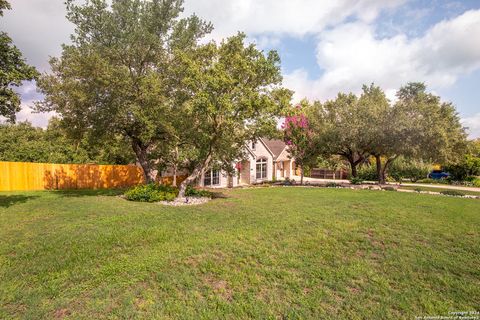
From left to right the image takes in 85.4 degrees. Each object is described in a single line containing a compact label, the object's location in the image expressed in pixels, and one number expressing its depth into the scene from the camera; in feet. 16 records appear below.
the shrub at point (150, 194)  47.49
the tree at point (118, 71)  44.37
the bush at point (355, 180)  87.55
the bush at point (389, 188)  69.69
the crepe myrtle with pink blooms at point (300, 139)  84.43
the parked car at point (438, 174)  114.42
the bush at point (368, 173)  110.07
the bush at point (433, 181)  95.11
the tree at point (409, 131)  67.56
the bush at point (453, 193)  61.09
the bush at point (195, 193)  52.65
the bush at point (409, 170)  102.37
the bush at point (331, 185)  79.73
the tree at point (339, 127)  75.25
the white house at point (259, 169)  83.05
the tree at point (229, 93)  41.37
